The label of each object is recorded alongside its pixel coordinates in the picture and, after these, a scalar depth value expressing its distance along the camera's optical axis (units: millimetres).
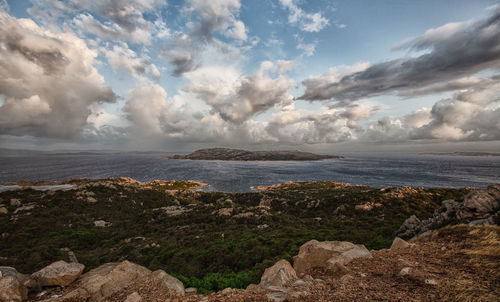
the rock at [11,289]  6043
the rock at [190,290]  7514
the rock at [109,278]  6887
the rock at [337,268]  7857
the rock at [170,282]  6911
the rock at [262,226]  23748
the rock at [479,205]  14906
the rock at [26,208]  27531
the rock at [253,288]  6917
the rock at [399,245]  9922
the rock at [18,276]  6617
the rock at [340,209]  32331
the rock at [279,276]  7375
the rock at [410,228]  16812
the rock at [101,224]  26150
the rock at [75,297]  6133
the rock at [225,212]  29153
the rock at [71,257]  14716
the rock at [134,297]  6303
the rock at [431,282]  6011
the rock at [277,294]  5877
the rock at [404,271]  6827
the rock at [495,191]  15553
